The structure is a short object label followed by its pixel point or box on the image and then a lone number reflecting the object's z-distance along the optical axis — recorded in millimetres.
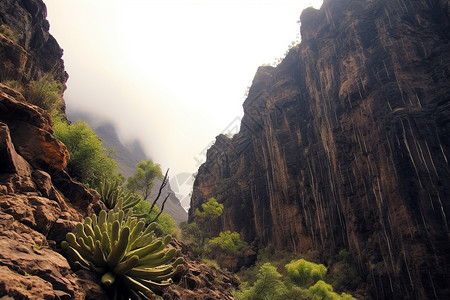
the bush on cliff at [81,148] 8977
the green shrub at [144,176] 31250
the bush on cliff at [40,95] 8141
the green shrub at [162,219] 18459
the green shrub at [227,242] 32188
